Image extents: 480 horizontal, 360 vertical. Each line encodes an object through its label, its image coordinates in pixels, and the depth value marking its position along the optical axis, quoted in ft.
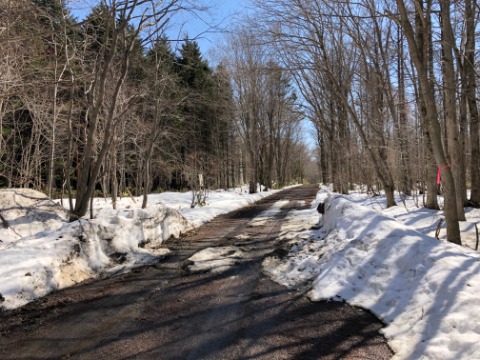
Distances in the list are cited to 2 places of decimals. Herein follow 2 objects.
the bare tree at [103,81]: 29.37
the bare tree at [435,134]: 20.51
